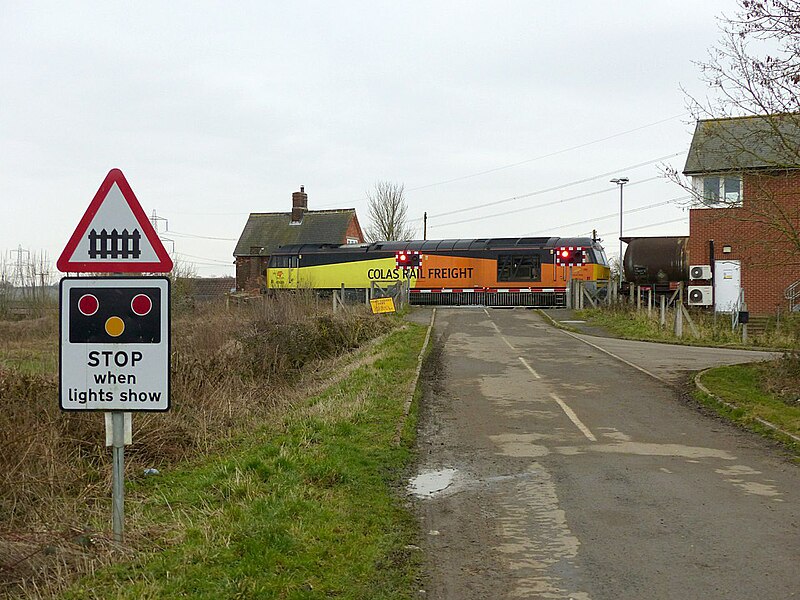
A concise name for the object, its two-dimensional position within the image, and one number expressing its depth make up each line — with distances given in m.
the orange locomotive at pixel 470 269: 45.19
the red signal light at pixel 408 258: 44.41
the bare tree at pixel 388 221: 75.69
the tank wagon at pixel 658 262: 37.47
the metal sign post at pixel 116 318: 5.61
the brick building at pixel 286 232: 65.38
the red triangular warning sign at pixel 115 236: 5.57
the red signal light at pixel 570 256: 40.12
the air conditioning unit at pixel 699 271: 33.22
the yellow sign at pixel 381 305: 32.44
